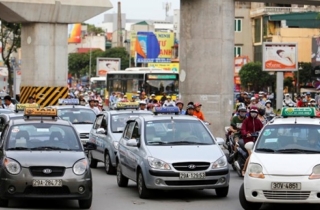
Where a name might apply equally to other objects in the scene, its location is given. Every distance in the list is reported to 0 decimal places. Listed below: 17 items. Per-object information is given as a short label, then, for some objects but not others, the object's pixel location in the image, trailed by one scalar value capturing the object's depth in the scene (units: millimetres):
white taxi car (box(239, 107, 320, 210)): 13430
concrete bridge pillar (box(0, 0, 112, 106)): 35562
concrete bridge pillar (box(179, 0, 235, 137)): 30719
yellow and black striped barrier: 36344
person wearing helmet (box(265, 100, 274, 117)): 28906
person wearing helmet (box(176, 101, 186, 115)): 26839
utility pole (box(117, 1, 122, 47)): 153725
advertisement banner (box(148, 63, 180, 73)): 91488
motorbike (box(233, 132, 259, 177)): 19625
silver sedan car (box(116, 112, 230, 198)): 15578
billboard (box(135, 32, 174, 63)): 120688
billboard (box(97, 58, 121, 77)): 69750
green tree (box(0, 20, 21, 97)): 55531
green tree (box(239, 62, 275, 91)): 89625
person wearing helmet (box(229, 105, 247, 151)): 21234
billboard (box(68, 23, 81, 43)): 181125
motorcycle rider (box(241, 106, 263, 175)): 19812
